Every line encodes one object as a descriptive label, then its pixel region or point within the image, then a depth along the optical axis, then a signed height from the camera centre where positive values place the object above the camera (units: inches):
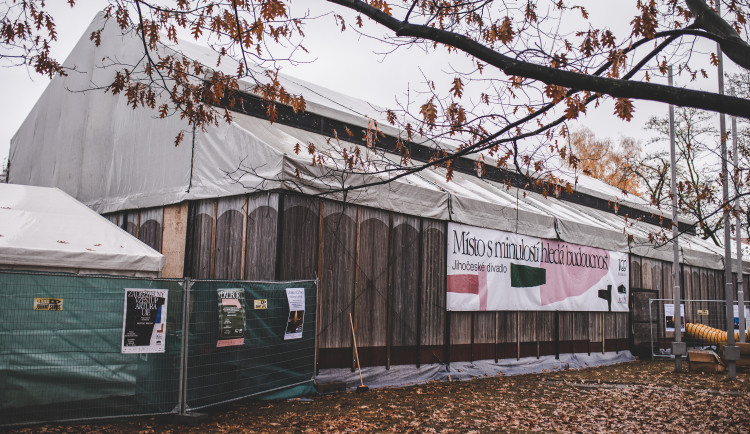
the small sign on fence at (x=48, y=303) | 288.8 -10.7
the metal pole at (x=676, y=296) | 597.9 -0.4
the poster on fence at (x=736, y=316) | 902.7 -26.0
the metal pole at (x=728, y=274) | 552.6 +20.5
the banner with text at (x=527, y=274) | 559.5 +18.2
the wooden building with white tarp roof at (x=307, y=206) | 442.0 +64.5
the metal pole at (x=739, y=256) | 582.3 +46.2
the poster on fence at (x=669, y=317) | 814.5 -27.5
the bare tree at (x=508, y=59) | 229.9 +99.5
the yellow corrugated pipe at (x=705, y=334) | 808.1 -47.7
